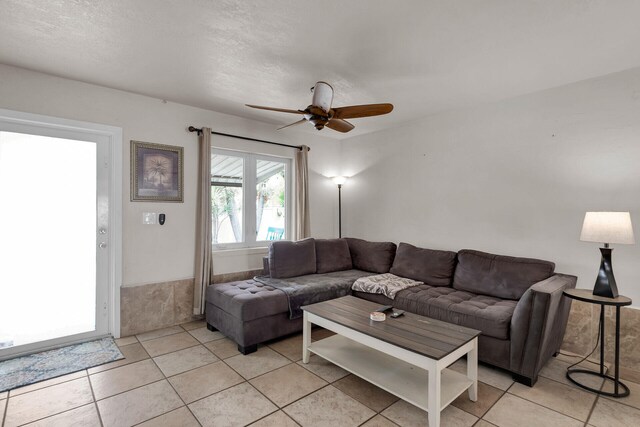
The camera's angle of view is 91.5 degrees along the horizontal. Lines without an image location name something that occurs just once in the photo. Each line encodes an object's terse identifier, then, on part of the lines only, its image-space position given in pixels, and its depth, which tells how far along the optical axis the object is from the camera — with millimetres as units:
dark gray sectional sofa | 2418
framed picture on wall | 3373
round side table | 2262
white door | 2809
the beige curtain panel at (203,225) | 3666
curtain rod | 3707
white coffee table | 1913
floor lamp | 5219
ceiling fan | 2516
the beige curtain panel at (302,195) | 4660
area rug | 2467
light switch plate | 3428
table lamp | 2256
